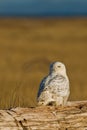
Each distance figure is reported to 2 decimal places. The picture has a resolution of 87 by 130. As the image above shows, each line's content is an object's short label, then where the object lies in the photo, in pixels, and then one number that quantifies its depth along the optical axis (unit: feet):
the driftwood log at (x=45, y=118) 45.11
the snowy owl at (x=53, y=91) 48.91
